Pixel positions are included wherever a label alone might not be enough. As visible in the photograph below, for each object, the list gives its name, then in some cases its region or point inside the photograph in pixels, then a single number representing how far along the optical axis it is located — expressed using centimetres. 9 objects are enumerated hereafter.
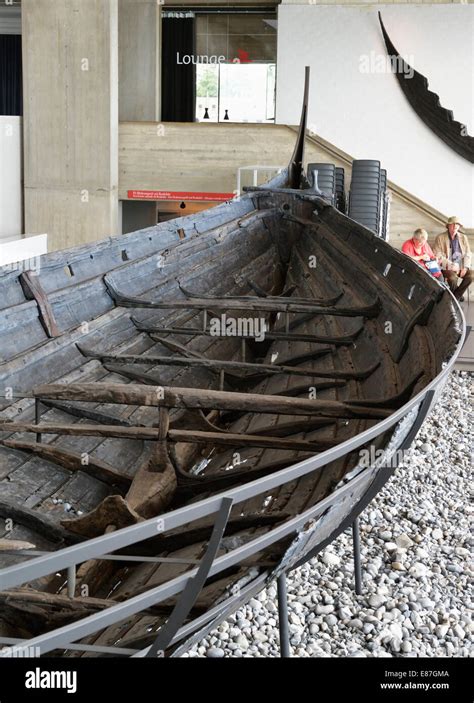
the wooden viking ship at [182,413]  177
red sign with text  1277
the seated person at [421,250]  852
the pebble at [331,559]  423
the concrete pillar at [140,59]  1467
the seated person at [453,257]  969
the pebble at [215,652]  328
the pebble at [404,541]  446
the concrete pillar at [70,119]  1197
